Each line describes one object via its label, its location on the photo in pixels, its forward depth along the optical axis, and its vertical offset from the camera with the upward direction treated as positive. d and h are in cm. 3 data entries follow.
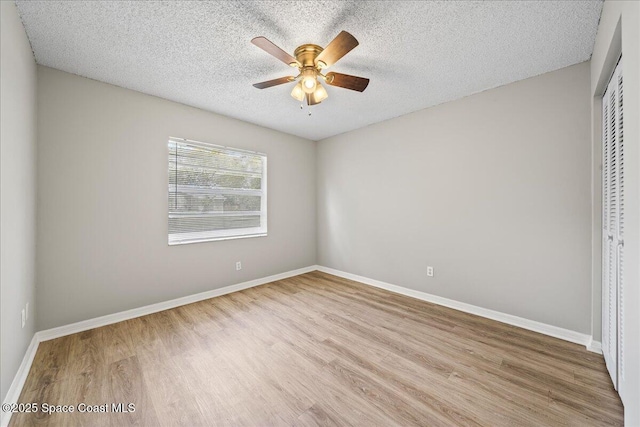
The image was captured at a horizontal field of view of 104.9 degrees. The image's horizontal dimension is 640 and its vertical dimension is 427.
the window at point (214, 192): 306 +28
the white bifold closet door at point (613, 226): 150 -8
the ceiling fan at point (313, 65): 164 +112
